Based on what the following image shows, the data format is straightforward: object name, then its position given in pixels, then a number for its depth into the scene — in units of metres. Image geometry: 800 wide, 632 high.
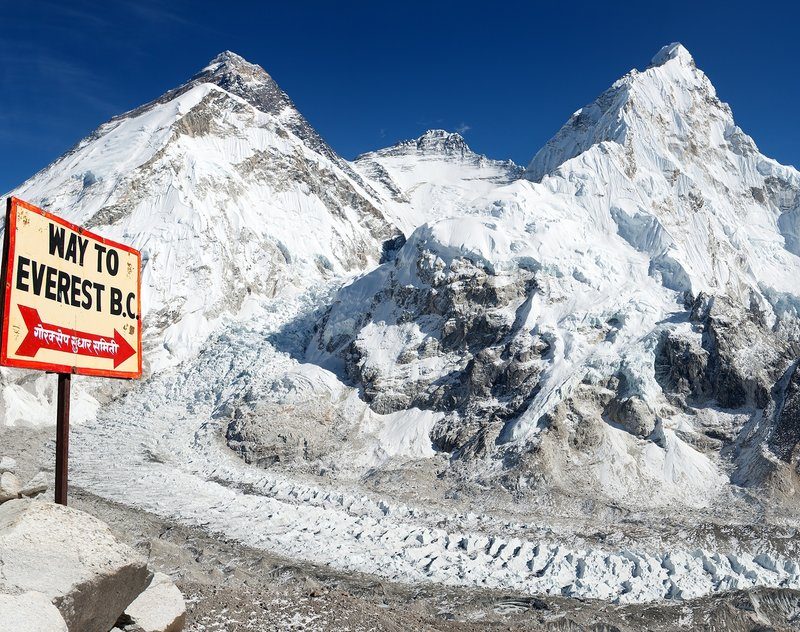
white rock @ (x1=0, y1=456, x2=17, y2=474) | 26.46
